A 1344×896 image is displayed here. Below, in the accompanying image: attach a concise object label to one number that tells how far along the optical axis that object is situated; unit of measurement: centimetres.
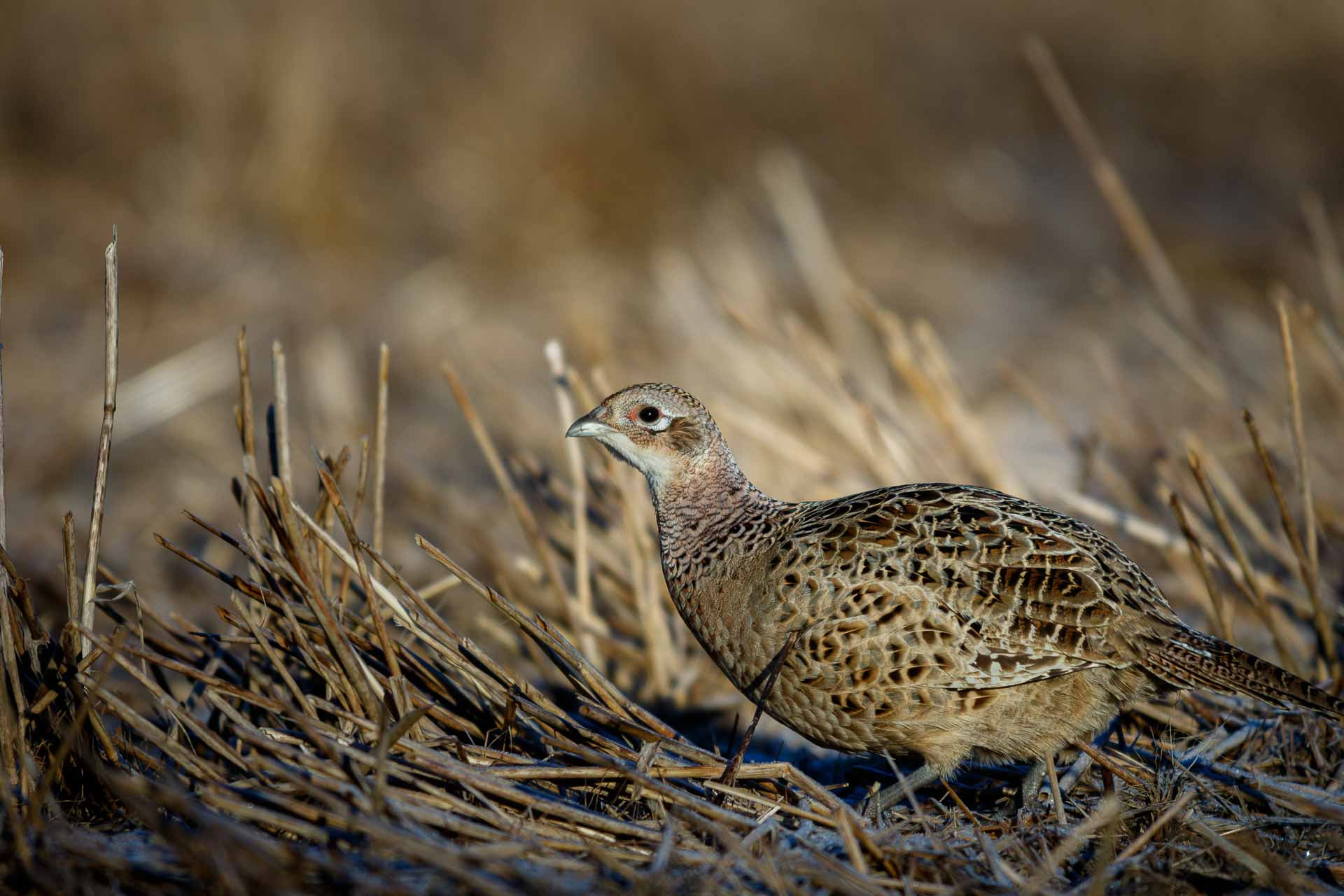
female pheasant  704
